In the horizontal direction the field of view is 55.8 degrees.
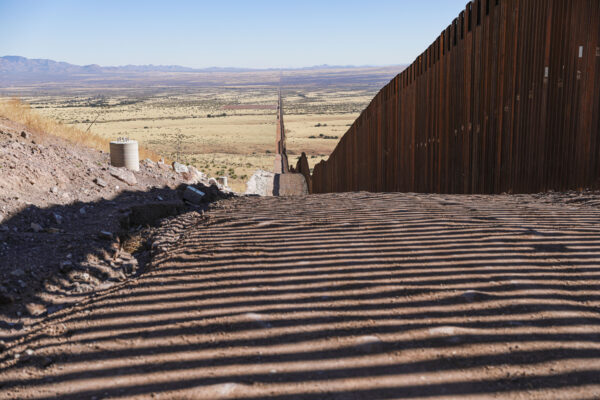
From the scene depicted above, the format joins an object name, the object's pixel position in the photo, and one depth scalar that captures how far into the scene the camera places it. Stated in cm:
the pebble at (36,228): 611
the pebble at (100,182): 895
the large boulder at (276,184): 1977
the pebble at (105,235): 609
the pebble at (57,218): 671
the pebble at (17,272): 455
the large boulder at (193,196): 966
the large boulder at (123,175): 990
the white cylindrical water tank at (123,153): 1079
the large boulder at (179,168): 1280
